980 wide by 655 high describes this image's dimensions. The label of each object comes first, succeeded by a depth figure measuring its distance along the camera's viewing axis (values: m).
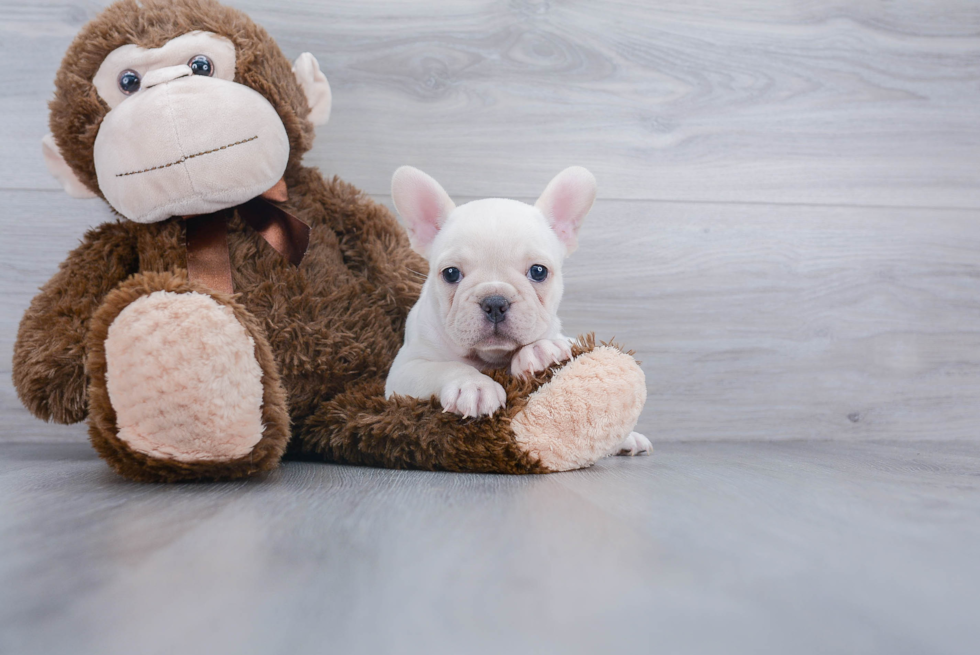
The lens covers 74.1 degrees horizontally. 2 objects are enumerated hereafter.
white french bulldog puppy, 0.89
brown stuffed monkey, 0.75
